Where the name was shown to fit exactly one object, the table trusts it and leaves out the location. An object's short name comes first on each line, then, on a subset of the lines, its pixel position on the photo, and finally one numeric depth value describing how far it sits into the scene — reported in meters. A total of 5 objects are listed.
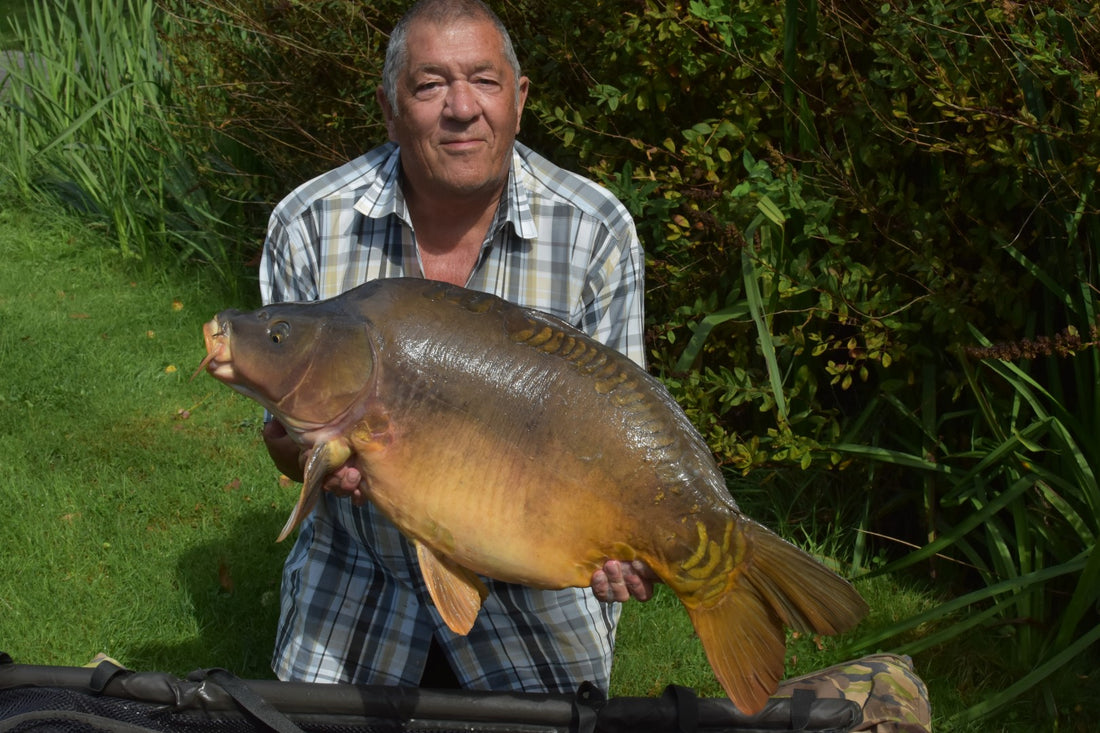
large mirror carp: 1.76
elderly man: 2.40
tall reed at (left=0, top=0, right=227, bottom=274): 5.24
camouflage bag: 2.18
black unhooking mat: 1.90
